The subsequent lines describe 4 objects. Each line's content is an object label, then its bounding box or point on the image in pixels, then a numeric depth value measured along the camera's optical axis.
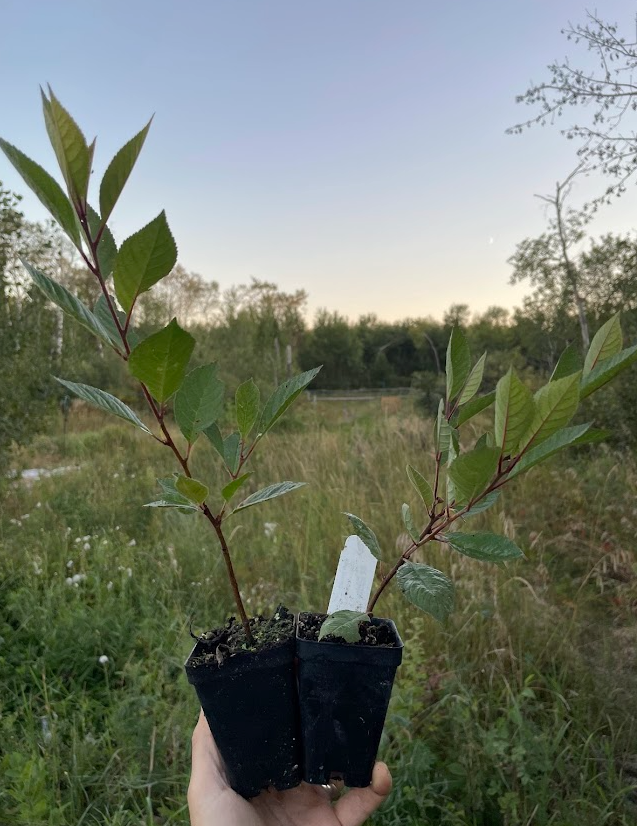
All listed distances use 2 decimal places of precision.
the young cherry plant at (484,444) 0.49
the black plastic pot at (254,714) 0.72
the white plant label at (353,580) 0.78
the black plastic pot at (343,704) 0.72
